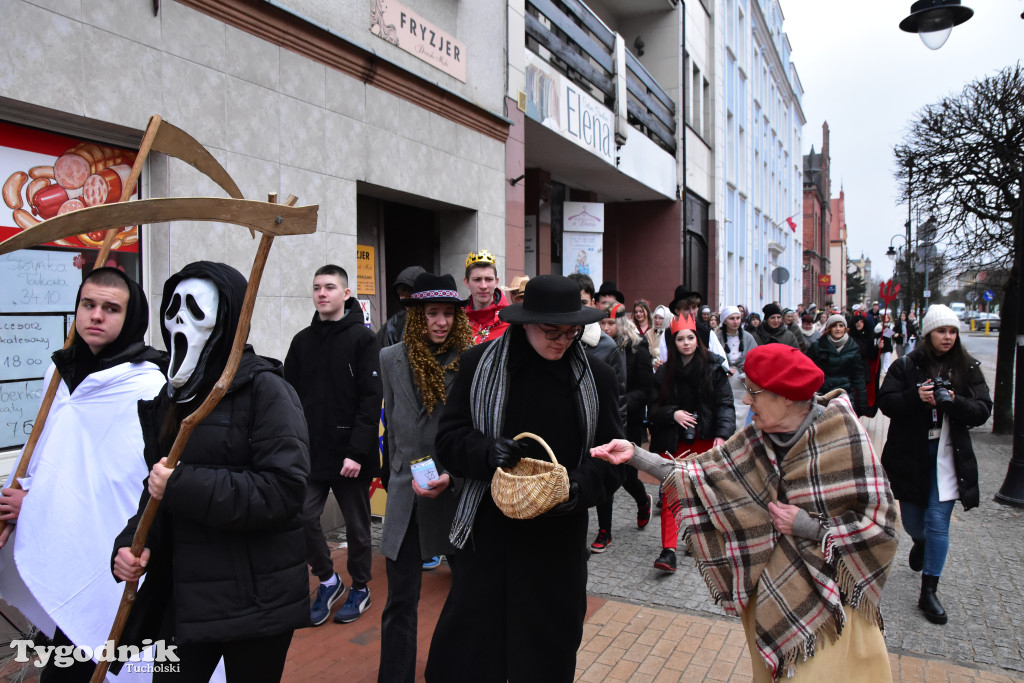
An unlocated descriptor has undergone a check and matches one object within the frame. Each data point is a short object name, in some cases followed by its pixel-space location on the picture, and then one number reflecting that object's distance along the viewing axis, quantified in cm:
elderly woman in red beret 238
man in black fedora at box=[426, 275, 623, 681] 258
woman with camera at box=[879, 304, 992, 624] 441
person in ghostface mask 210
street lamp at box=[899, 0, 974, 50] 710
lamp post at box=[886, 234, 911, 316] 3154
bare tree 1012
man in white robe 267
